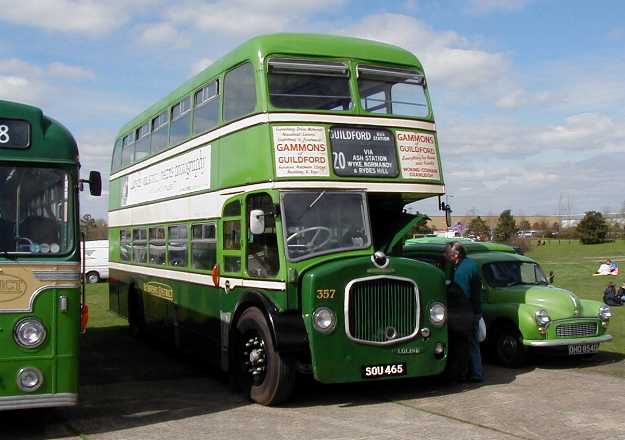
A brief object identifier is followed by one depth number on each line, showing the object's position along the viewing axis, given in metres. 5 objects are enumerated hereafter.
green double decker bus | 9.27
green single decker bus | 7.55
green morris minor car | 11.91
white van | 41.44
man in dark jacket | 10.88
